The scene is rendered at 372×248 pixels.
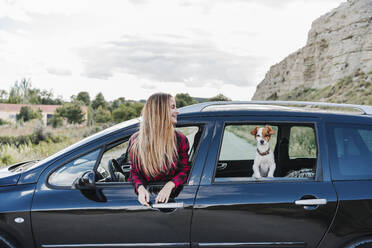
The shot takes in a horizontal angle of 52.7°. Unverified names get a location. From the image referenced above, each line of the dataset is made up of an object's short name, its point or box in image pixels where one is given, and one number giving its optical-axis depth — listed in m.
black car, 2.79
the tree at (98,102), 108.62
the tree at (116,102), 112.50
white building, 86.89
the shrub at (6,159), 9.40
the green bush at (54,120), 60.89
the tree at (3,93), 120.19
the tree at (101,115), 80.94
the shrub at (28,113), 65.31
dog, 3.24
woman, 2.71
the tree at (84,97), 118.30
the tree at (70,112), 76.12
